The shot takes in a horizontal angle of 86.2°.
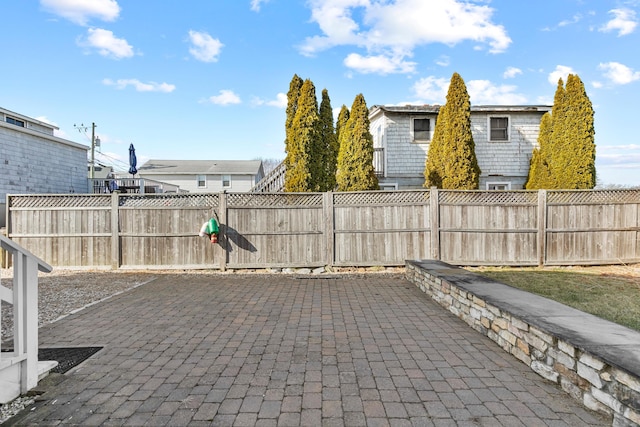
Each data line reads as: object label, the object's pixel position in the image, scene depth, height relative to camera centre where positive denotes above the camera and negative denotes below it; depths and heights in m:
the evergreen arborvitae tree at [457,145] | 10.66 +2.11
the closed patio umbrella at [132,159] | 15.37 +2.37
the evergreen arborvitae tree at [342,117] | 14.28 +3.95
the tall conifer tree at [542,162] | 11.67 +1.72
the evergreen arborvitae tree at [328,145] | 11.45 +2.42
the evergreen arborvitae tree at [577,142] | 10.52 +2.15
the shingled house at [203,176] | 28.48 +2.98
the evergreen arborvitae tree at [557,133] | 10.96 +2.52
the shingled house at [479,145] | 13.02 +2.52
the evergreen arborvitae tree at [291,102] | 10.86 +3.50
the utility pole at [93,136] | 24.45 +5.79
